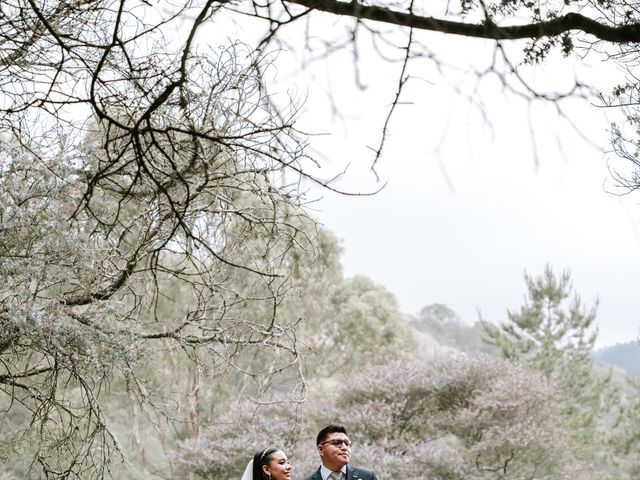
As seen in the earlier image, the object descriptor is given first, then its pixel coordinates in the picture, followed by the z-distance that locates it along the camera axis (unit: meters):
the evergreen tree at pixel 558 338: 24.25
